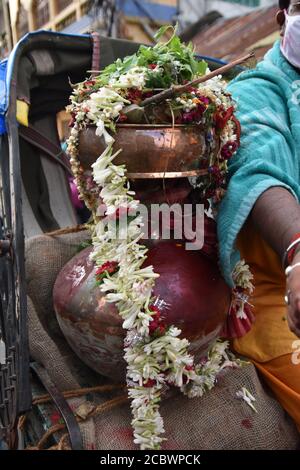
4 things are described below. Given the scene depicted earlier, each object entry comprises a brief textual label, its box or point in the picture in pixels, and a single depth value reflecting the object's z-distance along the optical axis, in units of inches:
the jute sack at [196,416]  63.7
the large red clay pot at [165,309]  58.9
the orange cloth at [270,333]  66.4
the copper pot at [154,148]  56.8
